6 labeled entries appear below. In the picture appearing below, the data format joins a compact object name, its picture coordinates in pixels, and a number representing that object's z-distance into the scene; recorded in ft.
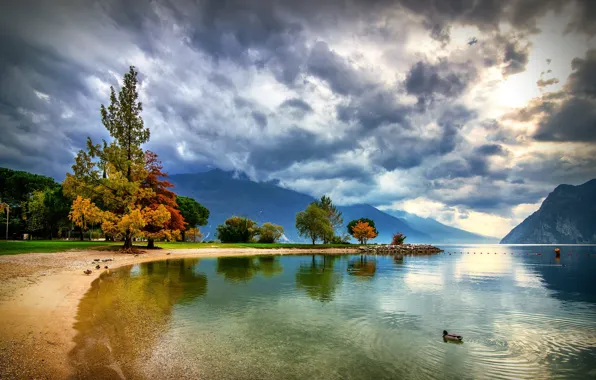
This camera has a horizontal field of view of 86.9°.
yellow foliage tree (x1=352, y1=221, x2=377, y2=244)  433.89
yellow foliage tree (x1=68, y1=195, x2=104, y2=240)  152.35
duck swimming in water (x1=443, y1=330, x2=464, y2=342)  47.09
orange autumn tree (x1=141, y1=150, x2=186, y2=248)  185.78
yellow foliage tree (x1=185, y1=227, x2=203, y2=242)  401.00
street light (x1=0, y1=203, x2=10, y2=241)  243.60
